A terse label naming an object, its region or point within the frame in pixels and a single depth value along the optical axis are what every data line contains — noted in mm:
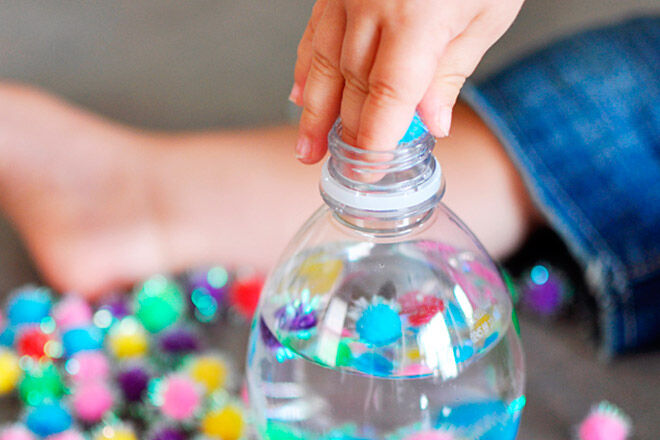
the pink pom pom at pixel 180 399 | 542
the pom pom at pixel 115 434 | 533
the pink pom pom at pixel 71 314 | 594
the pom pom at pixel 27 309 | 598
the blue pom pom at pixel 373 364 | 431
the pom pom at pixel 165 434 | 536
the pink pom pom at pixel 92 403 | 549
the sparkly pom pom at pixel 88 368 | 567
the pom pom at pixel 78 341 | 581
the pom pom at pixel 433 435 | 439
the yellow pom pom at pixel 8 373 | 565
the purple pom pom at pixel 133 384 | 559
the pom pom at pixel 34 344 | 581
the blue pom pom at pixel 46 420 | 539
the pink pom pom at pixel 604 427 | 535
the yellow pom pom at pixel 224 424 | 535
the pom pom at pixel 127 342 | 583
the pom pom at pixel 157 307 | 600
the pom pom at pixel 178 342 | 587
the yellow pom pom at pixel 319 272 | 445
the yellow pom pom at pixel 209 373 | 562
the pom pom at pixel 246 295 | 606
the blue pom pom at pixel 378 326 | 430
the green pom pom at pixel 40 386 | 561
